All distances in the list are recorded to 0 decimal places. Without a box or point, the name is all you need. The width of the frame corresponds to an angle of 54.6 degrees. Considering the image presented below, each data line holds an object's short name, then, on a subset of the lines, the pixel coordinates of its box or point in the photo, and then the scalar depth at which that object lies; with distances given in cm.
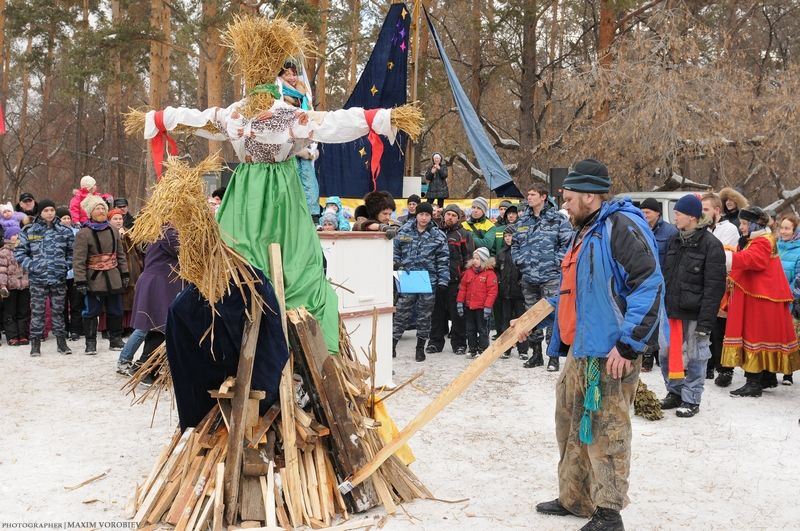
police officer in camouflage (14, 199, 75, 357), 891
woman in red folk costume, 700
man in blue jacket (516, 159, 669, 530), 368
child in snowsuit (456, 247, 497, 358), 883
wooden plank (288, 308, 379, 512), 407
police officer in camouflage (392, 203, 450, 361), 879
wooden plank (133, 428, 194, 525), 386
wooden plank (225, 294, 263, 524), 384
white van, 1469
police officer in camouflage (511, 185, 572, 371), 818
